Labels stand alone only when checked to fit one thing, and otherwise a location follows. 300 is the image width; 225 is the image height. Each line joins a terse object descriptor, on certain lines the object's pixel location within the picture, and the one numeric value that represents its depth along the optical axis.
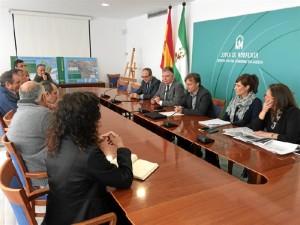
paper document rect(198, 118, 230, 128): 2.43
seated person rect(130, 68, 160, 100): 4.29
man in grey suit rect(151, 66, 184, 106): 3.51
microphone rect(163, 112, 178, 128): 2.39
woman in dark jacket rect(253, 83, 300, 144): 2.04
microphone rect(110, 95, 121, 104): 3.66
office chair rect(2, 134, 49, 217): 1.52
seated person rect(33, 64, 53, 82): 4.41
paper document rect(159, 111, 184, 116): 2.89
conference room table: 1.05
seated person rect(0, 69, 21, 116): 2.82
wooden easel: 6.62
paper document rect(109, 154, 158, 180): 1.39
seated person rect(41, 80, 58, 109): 2.60
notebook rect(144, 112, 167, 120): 2.70
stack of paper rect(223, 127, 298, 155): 1.79
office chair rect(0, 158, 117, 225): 1.03
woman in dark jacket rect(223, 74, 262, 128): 2.57
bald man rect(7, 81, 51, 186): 1.63
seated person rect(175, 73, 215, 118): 2.93
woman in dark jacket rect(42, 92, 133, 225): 1.11
